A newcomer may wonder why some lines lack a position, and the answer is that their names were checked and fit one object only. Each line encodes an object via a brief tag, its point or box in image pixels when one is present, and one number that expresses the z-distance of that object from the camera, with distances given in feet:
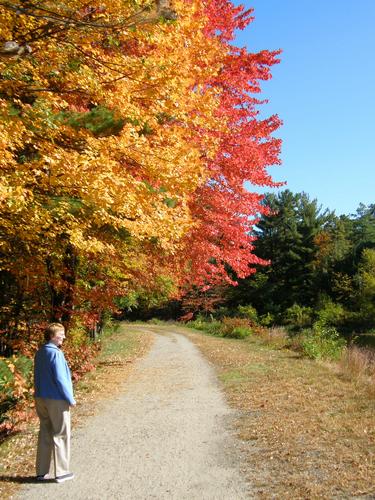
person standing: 15.70
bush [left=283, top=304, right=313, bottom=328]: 125.08
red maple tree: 32.42
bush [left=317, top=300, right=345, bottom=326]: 121.04
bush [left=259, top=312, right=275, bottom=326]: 105.56
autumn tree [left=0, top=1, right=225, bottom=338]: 18.40
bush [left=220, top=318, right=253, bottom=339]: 77.98
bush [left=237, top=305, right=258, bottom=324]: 121.56
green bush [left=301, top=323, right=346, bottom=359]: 44.39
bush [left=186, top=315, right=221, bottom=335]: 98.40
